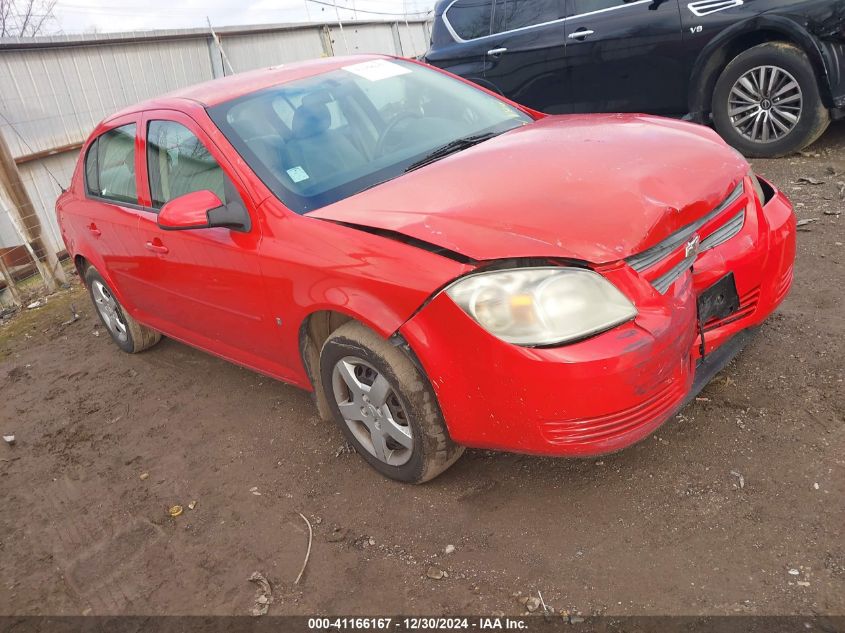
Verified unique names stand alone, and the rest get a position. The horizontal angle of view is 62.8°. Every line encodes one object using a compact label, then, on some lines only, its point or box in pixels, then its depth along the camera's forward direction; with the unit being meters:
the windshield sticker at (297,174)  2.98
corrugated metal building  7.08
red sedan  2.21
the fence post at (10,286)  6.59
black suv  5.36
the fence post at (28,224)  6.78
